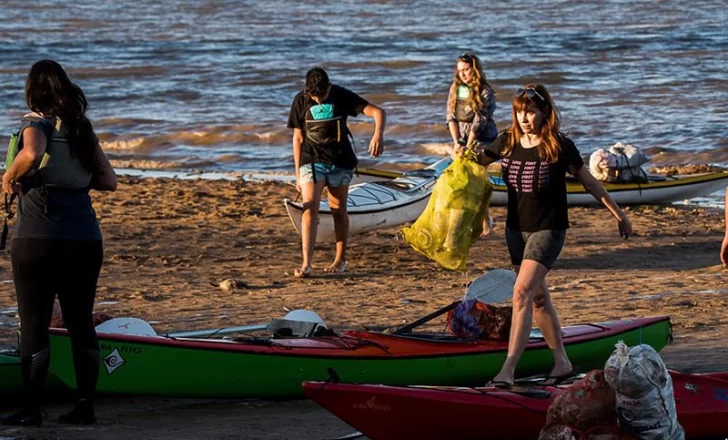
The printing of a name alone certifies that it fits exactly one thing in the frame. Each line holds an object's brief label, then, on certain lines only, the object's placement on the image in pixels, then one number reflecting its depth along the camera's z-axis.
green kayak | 13.37
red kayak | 11.55
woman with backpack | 11.71
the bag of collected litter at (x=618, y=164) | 27.41
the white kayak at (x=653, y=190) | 27.12
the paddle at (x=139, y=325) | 14.28
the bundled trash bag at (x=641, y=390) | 10.71
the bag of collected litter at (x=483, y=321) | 14.45
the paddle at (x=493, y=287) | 14.20
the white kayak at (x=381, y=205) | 22.72
